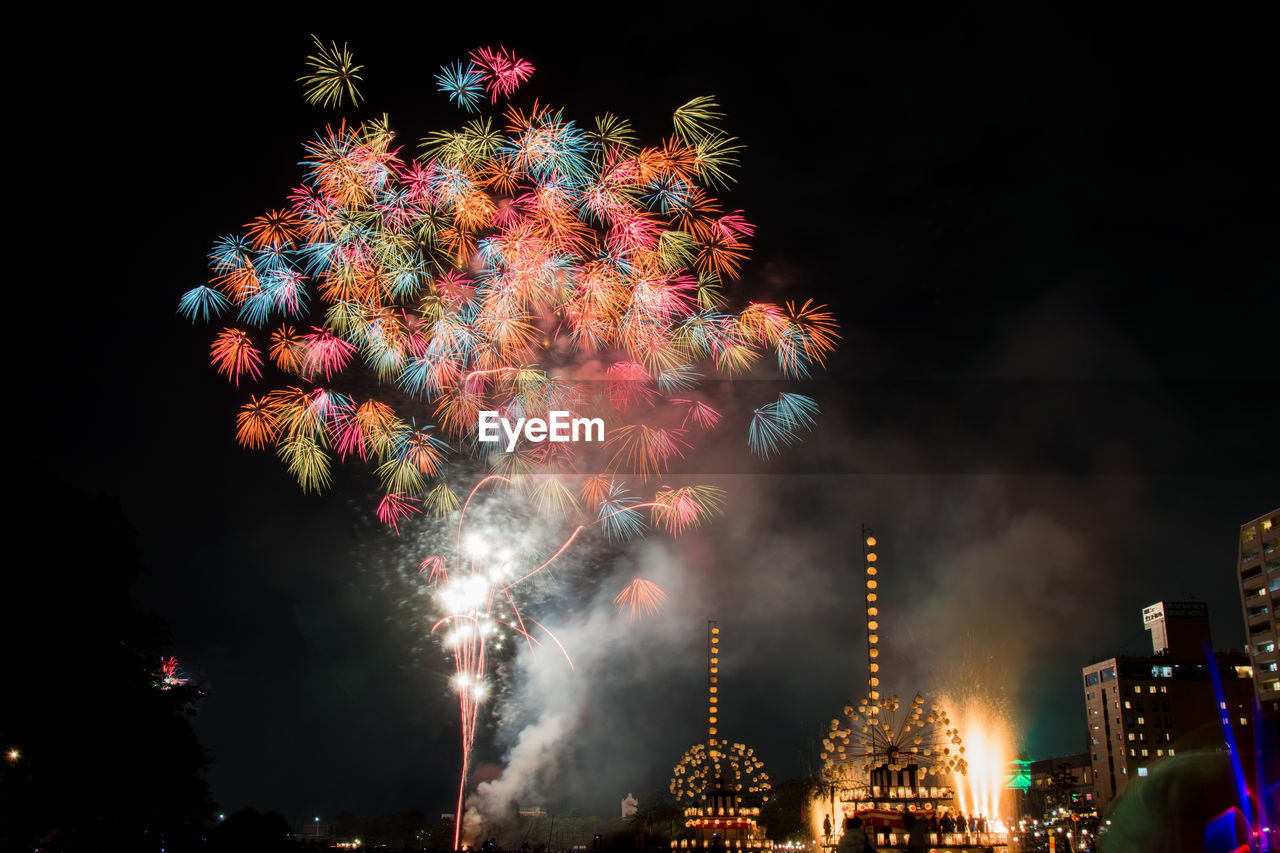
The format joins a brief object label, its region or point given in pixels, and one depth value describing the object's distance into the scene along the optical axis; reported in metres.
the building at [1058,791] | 81.94
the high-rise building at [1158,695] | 111.12
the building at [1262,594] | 79.06
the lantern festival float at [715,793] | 57.47
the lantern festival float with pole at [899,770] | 32.19
